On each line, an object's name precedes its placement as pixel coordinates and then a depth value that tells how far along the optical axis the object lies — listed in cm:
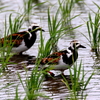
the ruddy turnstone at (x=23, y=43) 1956
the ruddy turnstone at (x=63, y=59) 1605
